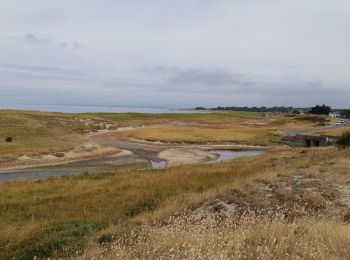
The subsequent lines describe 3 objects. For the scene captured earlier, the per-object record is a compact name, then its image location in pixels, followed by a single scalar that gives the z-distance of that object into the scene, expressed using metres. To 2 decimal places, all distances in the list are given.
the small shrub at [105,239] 9.80
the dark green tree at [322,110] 194.25
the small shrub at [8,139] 60.83
